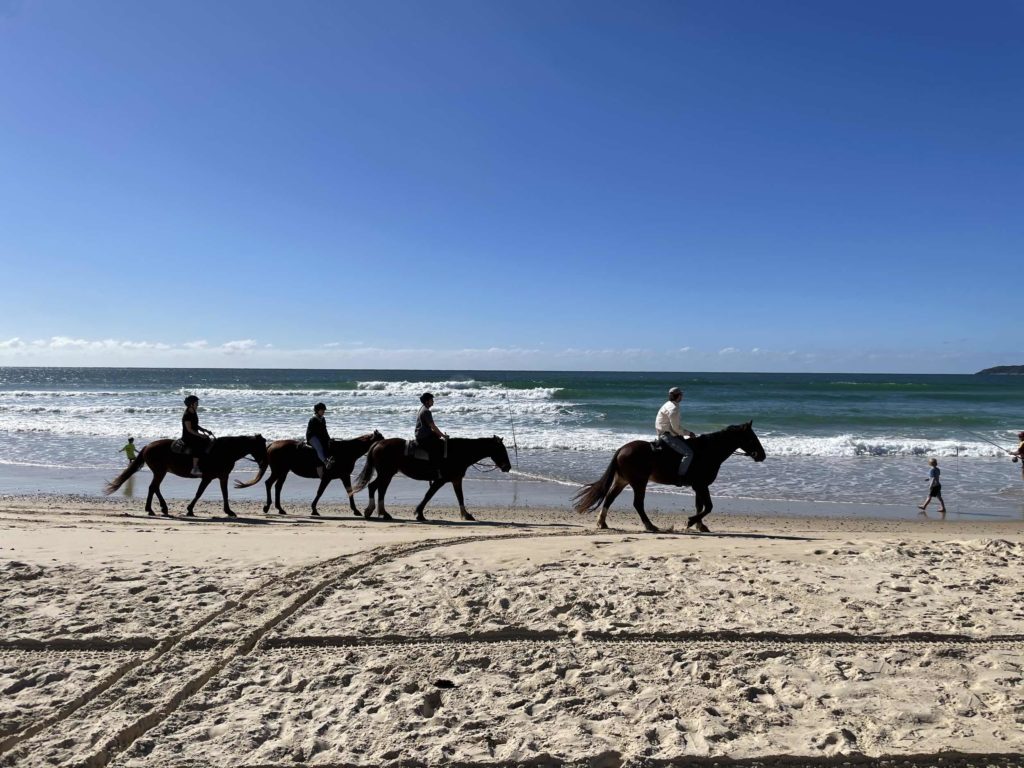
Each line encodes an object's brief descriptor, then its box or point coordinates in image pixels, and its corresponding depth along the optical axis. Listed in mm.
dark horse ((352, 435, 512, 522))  11312
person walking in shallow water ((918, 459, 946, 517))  12552
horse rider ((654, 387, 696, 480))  9875
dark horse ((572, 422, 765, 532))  10062
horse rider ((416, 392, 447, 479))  11102
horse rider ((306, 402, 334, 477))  11836
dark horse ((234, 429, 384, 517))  12016
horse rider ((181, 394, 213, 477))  11031
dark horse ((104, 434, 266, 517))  11406
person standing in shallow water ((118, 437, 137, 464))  14849
